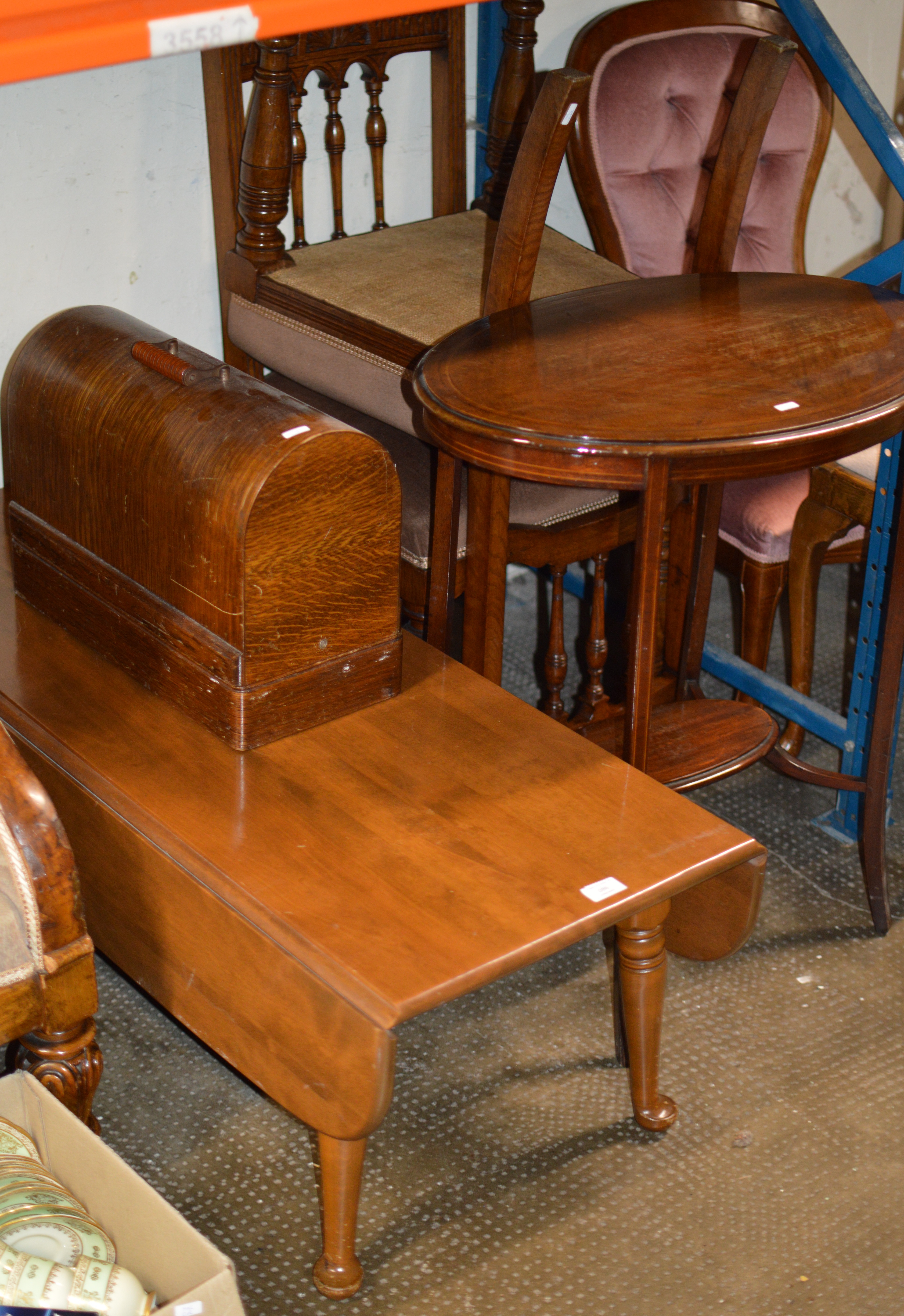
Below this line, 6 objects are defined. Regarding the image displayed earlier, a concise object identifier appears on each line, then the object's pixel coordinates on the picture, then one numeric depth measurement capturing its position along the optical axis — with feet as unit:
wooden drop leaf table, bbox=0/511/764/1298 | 4.64
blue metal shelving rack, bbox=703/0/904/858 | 6.53
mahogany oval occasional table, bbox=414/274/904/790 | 5.10
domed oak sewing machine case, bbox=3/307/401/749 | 5.26
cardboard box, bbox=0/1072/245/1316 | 4.16
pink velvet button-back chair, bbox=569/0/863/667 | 8.47
